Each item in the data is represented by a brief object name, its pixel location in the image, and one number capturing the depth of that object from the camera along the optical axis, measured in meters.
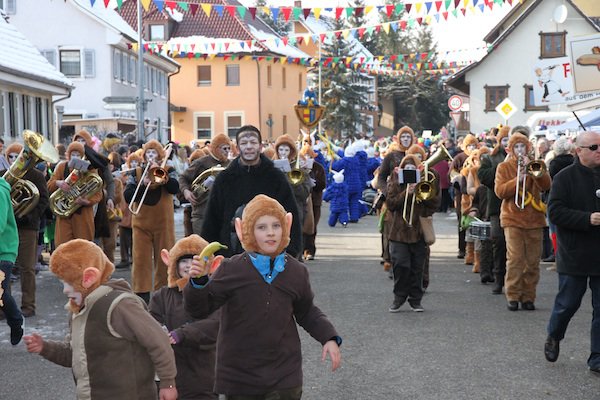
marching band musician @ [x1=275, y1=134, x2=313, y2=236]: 13.29
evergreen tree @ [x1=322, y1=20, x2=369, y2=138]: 81.00
